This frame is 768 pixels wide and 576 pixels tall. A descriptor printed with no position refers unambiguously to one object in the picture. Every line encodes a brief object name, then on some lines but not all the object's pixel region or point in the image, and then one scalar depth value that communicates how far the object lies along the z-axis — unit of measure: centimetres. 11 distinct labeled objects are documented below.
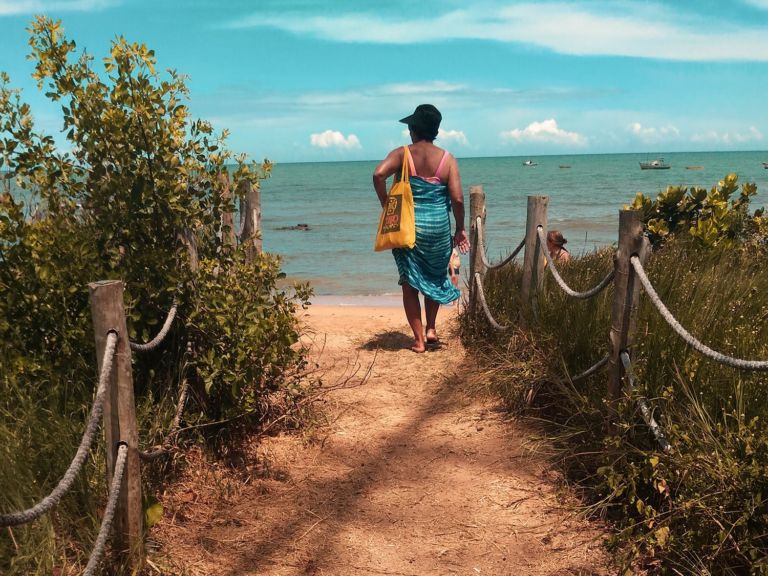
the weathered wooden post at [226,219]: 366
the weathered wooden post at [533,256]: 496
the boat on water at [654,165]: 7253
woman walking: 569
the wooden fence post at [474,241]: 625
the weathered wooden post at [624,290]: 318
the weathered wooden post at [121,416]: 245
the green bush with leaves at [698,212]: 643
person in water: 751
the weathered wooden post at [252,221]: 450
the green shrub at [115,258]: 317
